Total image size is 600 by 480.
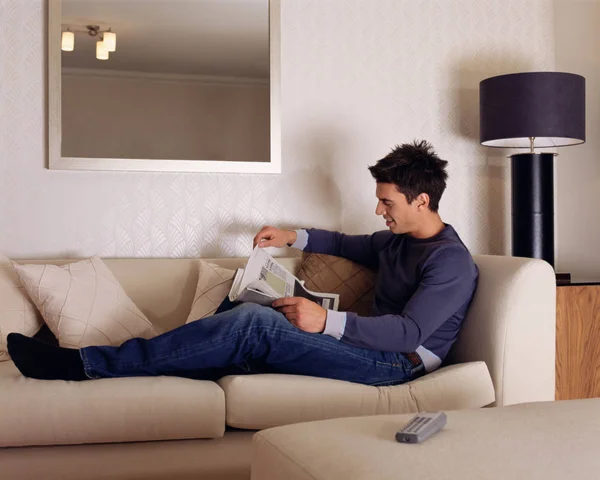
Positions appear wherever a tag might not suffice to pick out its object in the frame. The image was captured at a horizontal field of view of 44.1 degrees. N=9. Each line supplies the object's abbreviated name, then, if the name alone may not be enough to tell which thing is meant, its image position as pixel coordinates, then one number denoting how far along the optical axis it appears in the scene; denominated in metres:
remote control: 1.33
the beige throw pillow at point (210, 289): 2.66
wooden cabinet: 2.95
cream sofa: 1.88
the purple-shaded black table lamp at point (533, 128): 2.97
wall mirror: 3.00
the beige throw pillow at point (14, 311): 2.52
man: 2.09
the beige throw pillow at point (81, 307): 2.48
